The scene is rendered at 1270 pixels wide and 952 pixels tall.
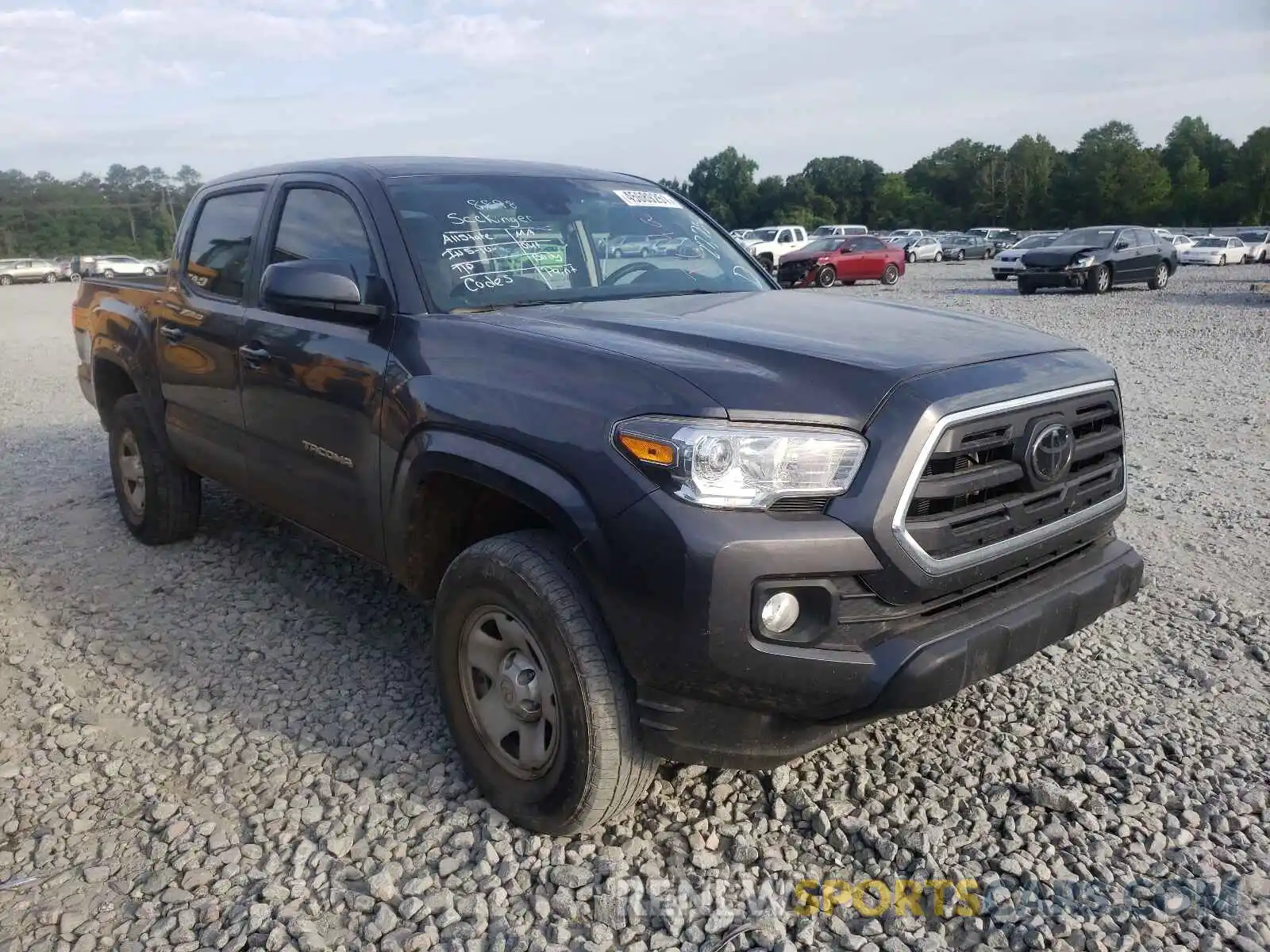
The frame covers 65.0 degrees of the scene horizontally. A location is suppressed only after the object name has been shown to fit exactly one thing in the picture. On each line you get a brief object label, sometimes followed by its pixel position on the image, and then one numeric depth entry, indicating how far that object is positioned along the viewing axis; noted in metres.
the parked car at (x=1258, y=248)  41.91
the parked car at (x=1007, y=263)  26.38
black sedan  22.27
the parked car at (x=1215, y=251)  39.22
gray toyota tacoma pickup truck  2.34
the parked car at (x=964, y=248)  47.88
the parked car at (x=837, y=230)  45.77
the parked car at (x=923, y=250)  46.41
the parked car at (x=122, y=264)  40.78
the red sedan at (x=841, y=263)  27.27
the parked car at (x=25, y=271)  50.31
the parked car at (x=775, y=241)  34.47
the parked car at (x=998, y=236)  52.31
